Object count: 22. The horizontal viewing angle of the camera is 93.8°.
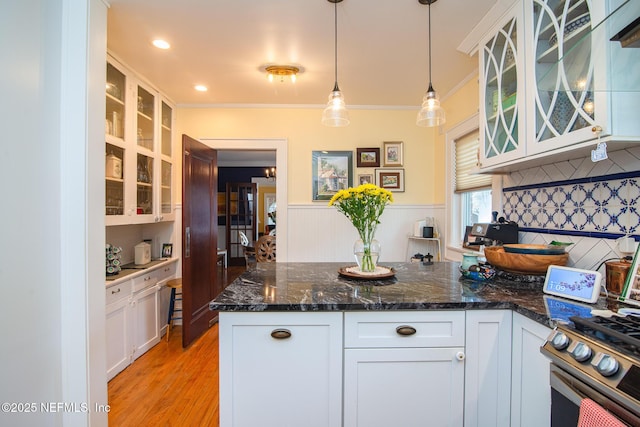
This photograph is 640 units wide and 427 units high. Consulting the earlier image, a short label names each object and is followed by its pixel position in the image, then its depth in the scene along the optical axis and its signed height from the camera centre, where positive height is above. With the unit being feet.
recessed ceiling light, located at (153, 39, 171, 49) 7.27 +4.13
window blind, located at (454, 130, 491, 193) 9.05 +1.62
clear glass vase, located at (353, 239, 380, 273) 5.70 -0.79
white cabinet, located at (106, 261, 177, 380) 7.68 -3.05
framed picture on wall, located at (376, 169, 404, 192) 11.90 +1.34
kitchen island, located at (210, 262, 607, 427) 4.17 -2.09
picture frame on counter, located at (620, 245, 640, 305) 3.89 -0.93
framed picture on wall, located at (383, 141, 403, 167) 11.88 +2.36
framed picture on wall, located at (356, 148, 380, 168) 11.84 +2.19
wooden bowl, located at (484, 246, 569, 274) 5.12 -0.84
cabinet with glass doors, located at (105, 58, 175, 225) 7.88 +1.77
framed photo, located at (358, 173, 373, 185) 11.86 +1.37
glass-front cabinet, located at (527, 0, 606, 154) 3.83 +1.89
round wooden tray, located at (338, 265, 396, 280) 5.52 -1.16
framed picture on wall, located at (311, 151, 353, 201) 11.82 +1.51
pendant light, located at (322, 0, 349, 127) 6.34 +2.19
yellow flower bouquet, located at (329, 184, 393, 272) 5.32 +0.11
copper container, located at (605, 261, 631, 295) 4.18 -0.87
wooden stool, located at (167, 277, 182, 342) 10.24 -3.02
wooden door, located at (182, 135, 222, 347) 9.47 -0.86
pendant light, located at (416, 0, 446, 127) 6.23 +2.15
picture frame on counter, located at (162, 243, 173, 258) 10.98 -1.42
